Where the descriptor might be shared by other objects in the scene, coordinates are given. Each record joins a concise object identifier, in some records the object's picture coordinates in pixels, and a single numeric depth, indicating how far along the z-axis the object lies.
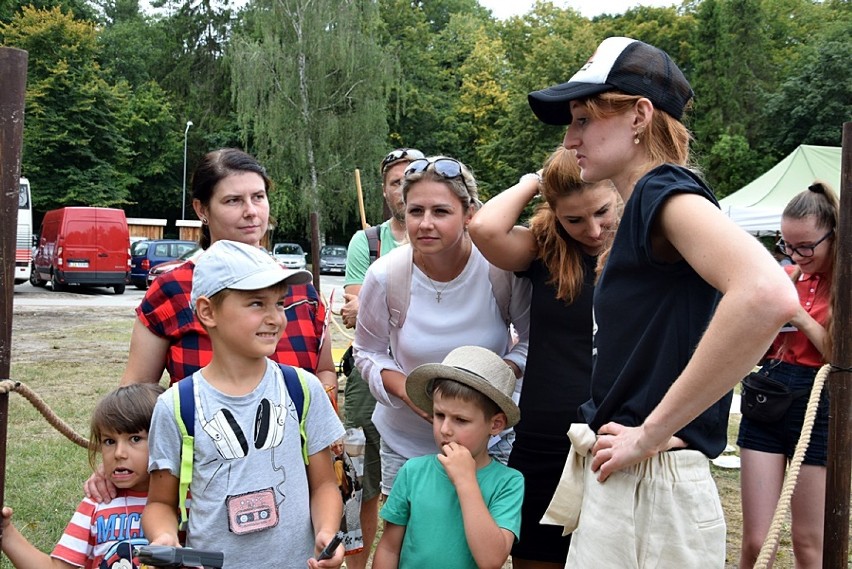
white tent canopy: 18.66
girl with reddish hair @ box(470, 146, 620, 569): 2.70
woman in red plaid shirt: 2.81
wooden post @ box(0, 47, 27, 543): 2.40
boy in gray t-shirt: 2.23
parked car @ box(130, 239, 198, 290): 25.25
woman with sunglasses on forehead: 2.93
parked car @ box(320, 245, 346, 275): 35.43
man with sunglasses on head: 4.09
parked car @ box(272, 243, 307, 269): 32.81
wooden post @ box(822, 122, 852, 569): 3.31
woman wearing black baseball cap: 1.59
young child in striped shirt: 2.56
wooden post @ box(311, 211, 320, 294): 8.70
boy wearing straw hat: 2.57
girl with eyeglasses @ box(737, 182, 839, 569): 3.53
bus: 21.88
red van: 22.31
